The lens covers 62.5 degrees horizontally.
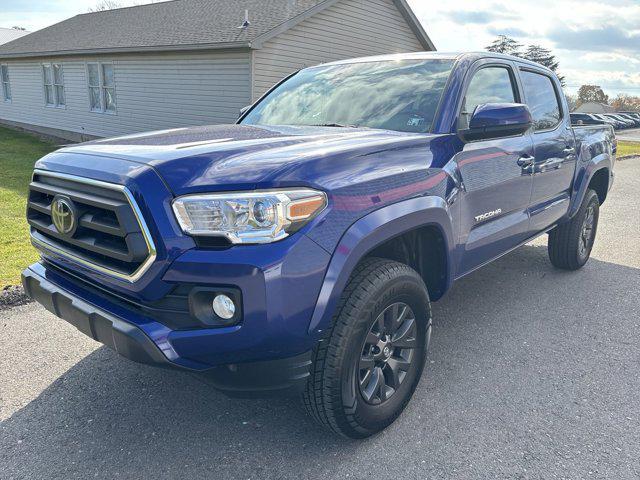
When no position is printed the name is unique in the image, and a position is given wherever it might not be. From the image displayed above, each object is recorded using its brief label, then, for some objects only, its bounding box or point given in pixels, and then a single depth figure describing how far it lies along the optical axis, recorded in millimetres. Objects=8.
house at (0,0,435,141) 12555
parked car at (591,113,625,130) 46375
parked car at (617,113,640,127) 52656
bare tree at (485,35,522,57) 66381
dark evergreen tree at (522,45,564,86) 67812
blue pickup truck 2057
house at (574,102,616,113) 78625
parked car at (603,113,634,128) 48850
